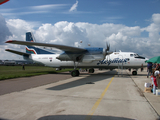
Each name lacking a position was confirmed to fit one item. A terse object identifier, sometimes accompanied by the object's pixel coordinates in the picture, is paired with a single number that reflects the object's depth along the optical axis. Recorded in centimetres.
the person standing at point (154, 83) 719
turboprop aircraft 1603
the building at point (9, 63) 7475
